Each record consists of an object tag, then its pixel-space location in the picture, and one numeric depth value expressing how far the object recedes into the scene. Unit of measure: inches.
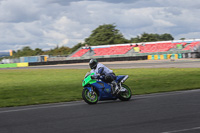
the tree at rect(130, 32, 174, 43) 4333.2
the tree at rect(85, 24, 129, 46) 4256.9
